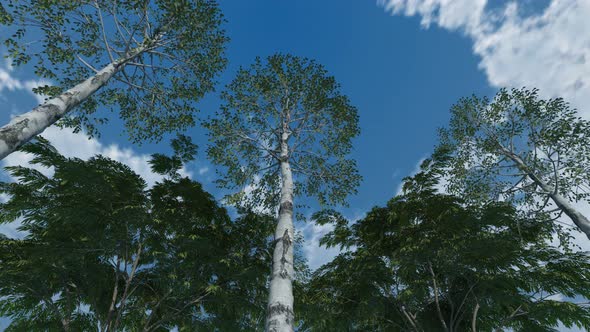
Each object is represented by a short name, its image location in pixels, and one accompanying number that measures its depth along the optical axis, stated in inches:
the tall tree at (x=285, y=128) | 462.6
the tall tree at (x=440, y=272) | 338.6
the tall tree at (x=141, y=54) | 311.3
